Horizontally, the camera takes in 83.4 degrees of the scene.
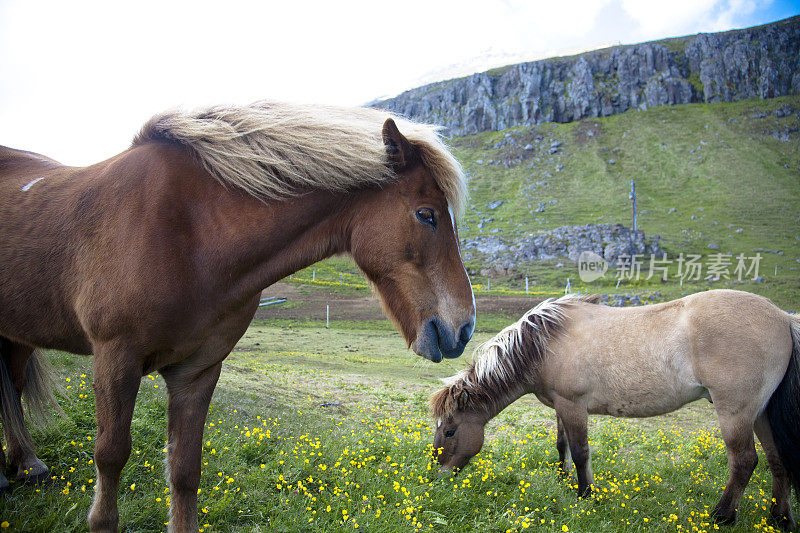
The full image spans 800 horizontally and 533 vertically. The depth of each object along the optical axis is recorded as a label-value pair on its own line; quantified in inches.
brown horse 93.3
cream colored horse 212.5
